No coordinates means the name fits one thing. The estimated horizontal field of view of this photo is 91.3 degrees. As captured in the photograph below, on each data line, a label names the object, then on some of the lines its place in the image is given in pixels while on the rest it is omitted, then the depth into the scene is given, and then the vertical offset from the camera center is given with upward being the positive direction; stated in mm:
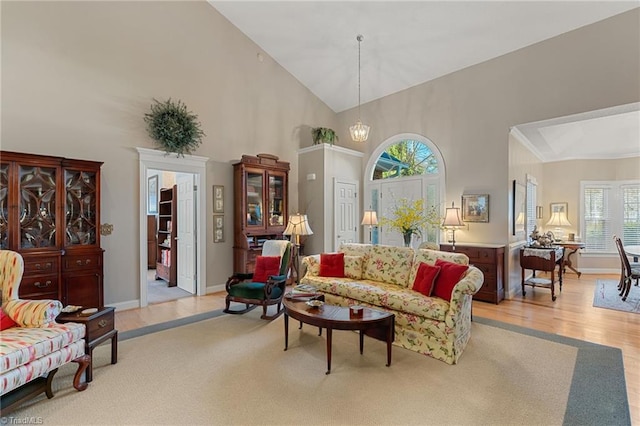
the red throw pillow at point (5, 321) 2518 -904
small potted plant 6586 +1596
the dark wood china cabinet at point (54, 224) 3539 -165
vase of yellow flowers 4395 -135
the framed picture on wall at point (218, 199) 5676 +215
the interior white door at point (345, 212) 6641 -26
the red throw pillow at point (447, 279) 3227 -709
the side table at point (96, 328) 2631 -1042
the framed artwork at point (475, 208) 5348 +51
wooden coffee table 2762 -985
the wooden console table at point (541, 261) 5202 -858
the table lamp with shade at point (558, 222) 7621 -271
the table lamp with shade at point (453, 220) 5078 -148
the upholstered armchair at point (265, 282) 4215 -1020
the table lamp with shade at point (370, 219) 5313 -139
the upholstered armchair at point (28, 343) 2123 -970
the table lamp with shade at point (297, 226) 4895 -242
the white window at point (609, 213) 7168 -46
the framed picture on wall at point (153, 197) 8172 +359
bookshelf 6238 -583
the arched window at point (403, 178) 6062 +690
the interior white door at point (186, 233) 5590 -416
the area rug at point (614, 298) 4715 -1445
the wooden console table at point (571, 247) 6875 -794
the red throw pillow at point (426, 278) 3367 -743
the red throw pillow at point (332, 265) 4359 -763
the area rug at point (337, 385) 2184 -1428
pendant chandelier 5059 +1281
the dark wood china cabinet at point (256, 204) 5711 +124
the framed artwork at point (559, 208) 7754 +76
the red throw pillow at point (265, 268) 4616 -849
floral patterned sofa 2990 -932
